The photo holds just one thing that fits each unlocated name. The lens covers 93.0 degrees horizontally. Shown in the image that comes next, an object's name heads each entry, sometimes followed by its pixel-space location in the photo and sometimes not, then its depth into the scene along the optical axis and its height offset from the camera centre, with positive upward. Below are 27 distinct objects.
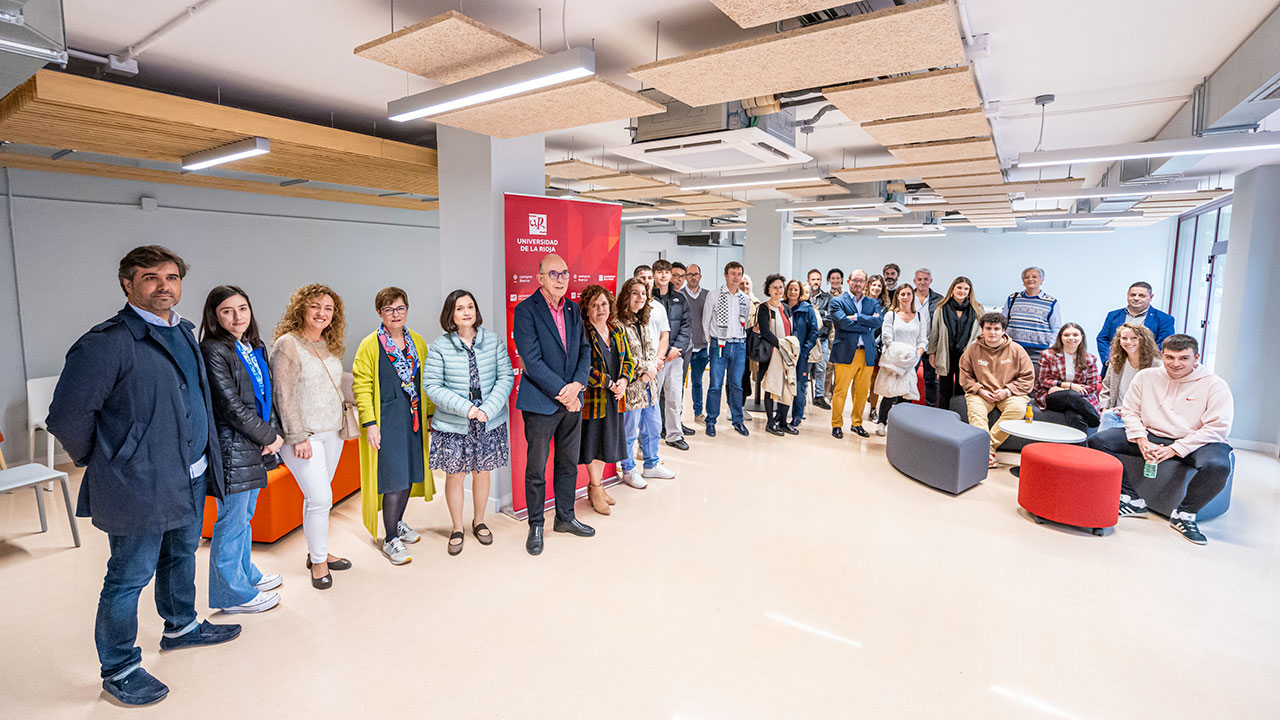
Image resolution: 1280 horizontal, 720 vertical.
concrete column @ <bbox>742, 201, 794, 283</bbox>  10.42 +0.87
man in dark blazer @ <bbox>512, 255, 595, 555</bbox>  3.71 -0.52
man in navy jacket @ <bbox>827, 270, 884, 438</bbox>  6.50 -0.55
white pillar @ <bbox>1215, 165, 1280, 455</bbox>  6.11 -0.09
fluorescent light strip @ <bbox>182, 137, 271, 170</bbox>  4.53 +1.05
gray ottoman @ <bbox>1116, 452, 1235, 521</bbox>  4.27 -1.37
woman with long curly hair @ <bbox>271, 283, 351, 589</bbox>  3.13 -0.57
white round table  4.79 -1.11
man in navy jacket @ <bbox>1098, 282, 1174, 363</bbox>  5.73 -0.17
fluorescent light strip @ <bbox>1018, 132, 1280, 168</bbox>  4.15 +1.09
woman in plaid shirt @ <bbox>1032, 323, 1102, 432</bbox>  5.73 -0.83
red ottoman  4.06 -1.29
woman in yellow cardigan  3.45 -0.75
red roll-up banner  4.19 +0.32
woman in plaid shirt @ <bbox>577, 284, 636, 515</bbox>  4.06 -0.60
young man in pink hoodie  4.07 -0.87
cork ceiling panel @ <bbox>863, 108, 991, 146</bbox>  4.25 +1.24
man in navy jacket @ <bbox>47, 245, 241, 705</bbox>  2.26 -0.57
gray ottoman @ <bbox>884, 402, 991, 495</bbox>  4.85 -1.29
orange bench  3.76 -1.39
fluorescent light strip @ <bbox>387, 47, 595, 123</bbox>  2.79 +1.03
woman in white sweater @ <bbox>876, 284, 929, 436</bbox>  6.30 -0.53
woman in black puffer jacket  2.80 -0.68
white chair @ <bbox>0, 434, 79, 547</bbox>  3.66 -1.19
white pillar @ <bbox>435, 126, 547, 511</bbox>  4.27 +0.59
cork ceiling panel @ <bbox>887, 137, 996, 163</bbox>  5.03 +1.24
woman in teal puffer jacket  3.57 -0.63
